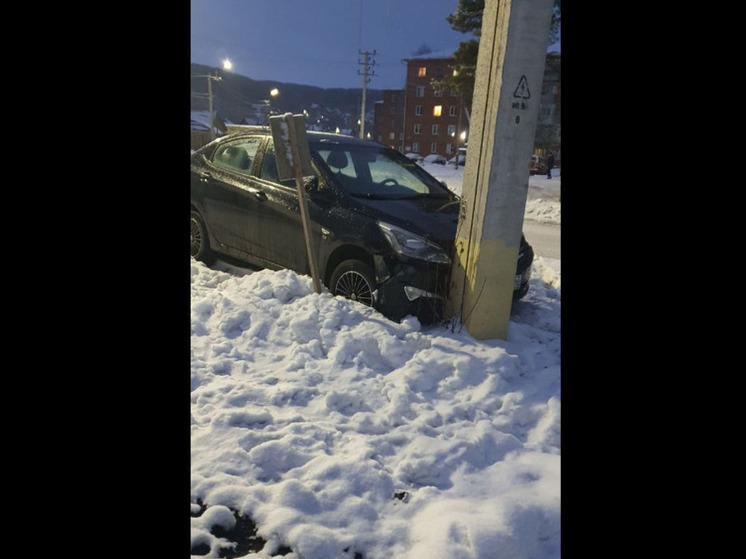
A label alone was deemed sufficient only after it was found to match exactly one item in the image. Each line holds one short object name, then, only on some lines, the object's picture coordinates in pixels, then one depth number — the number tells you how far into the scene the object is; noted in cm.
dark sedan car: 463
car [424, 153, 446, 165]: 4953
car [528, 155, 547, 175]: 2503
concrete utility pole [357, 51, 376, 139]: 3784
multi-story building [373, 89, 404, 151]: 7100
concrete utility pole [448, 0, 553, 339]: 381
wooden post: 484
